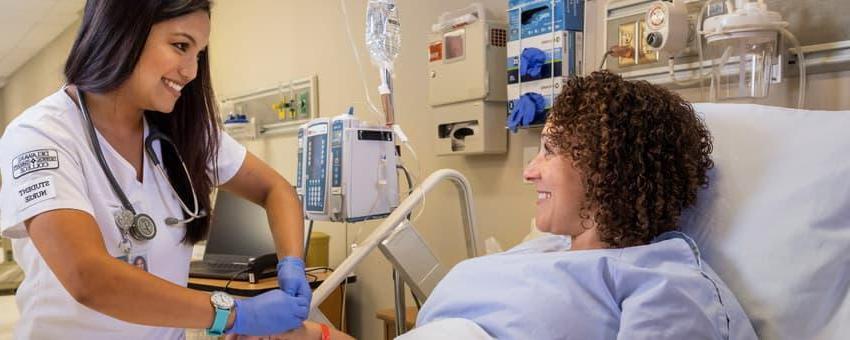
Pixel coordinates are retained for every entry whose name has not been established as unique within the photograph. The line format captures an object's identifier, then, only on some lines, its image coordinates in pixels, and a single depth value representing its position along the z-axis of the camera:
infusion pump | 1.62
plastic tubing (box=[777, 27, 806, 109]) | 1.36
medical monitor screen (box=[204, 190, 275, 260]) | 2.74
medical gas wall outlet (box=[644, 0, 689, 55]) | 1.51
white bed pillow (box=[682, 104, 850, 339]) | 1.03
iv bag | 1.76
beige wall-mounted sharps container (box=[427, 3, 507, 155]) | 2.05
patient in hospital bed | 1.00
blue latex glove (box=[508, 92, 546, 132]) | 1.88
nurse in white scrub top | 0.97
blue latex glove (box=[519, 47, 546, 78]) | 1.87
